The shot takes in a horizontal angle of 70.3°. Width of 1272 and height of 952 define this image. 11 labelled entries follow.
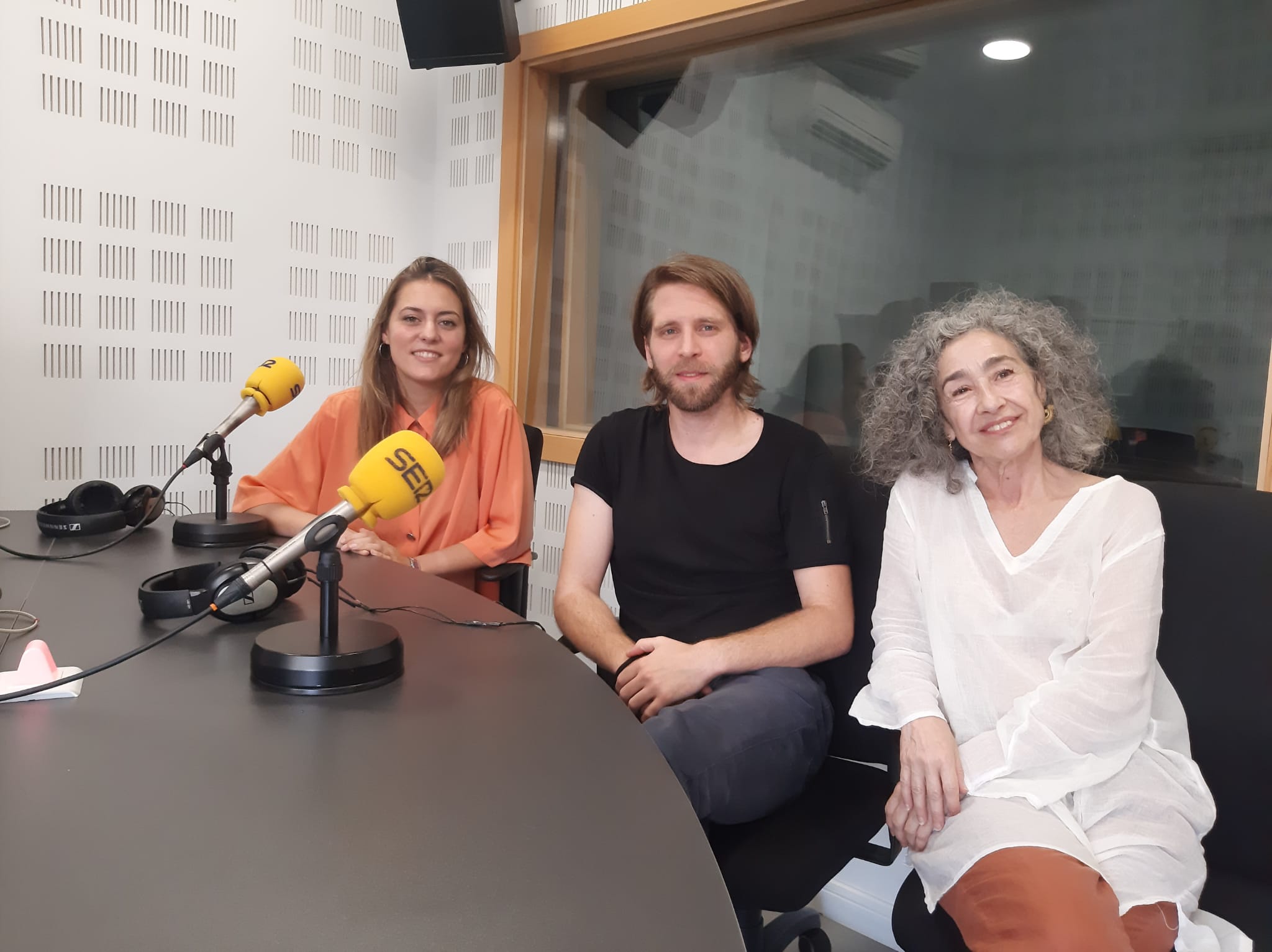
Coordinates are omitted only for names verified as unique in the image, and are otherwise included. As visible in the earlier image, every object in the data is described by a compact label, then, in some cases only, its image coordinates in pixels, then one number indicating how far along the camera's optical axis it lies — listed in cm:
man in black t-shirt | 158
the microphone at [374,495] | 97
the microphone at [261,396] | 164
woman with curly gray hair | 123
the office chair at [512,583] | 207
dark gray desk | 55
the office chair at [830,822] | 128
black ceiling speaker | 305
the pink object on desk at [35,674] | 92
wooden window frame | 306
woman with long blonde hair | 219
